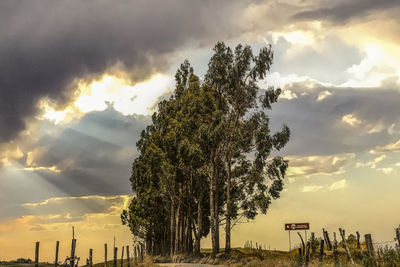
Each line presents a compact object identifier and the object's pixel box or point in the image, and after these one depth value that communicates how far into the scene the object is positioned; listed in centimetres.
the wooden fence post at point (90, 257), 4506
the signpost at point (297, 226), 4436
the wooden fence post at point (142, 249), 5641
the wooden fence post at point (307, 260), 2739
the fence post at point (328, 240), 3400
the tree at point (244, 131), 4272
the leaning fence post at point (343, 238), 2638
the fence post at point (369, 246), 2510
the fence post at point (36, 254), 4036
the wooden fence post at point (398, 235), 2877
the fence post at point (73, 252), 4141
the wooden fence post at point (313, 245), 3511
